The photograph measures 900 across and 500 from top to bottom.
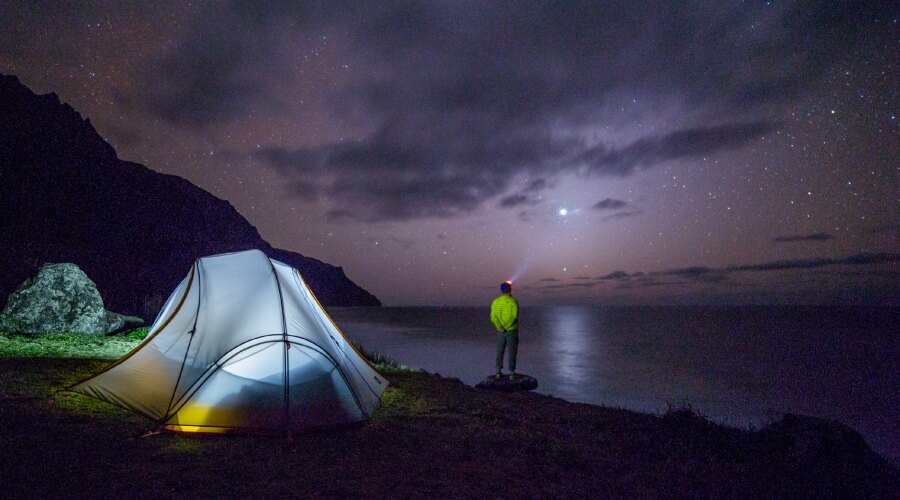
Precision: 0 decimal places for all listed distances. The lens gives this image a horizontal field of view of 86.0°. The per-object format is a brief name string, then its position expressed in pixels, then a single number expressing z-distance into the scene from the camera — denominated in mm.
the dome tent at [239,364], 7066
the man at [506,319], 12852
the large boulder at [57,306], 15461
